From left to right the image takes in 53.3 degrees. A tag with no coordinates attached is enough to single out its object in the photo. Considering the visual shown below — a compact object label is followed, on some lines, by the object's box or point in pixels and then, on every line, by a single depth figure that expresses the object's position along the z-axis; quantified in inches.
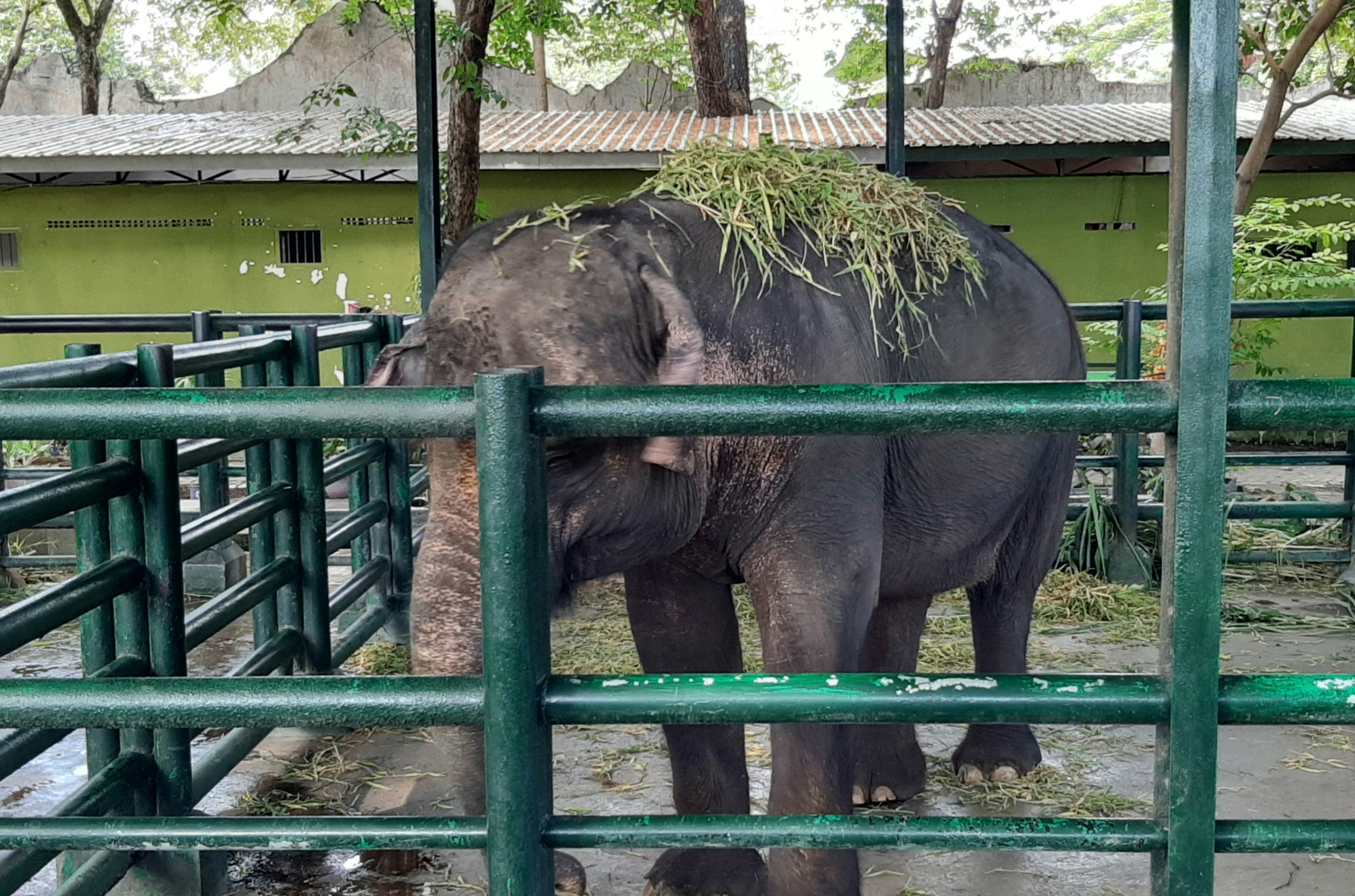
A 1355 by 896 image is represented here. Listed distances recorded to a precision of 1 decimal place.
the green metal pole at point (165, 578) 134.5
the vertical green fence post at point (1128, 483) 274.2
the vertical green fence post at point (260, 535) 183.0
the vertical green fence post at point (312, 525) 187.2
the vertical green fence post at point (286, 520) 185.5
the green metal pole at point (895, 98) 221.9
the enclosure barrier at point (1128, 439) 270.8
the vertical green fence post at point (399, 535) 242.2
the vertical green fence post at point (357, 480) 232.4
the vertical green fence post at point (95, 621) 130.1
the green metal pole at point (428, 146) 215.9
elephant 117.2
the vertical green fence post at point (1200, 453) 67.5
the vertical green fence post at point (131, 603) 132.9
